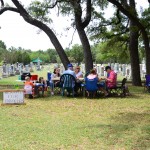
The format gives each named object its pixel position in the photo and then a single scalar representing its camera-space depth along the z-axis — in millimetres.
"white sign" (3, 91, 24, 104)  11255
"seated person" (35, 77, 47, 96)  13731
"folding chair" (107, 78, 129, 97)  13791
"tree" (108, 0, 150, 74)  18227
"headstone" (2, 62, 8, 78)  35250
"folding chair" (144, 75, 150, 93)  15558
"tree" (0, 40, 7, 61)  71000
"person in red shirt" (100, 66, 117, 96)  13641
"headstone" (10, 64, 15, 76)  38812
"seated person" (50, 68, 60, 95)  14413
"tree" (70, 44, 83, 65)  76188
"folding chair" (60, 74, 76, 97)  13462
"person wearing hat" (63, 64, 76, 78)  13558
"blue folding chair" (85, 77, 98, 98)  13258
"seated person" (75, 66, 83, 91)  13834
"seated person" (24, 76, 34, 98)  13065
